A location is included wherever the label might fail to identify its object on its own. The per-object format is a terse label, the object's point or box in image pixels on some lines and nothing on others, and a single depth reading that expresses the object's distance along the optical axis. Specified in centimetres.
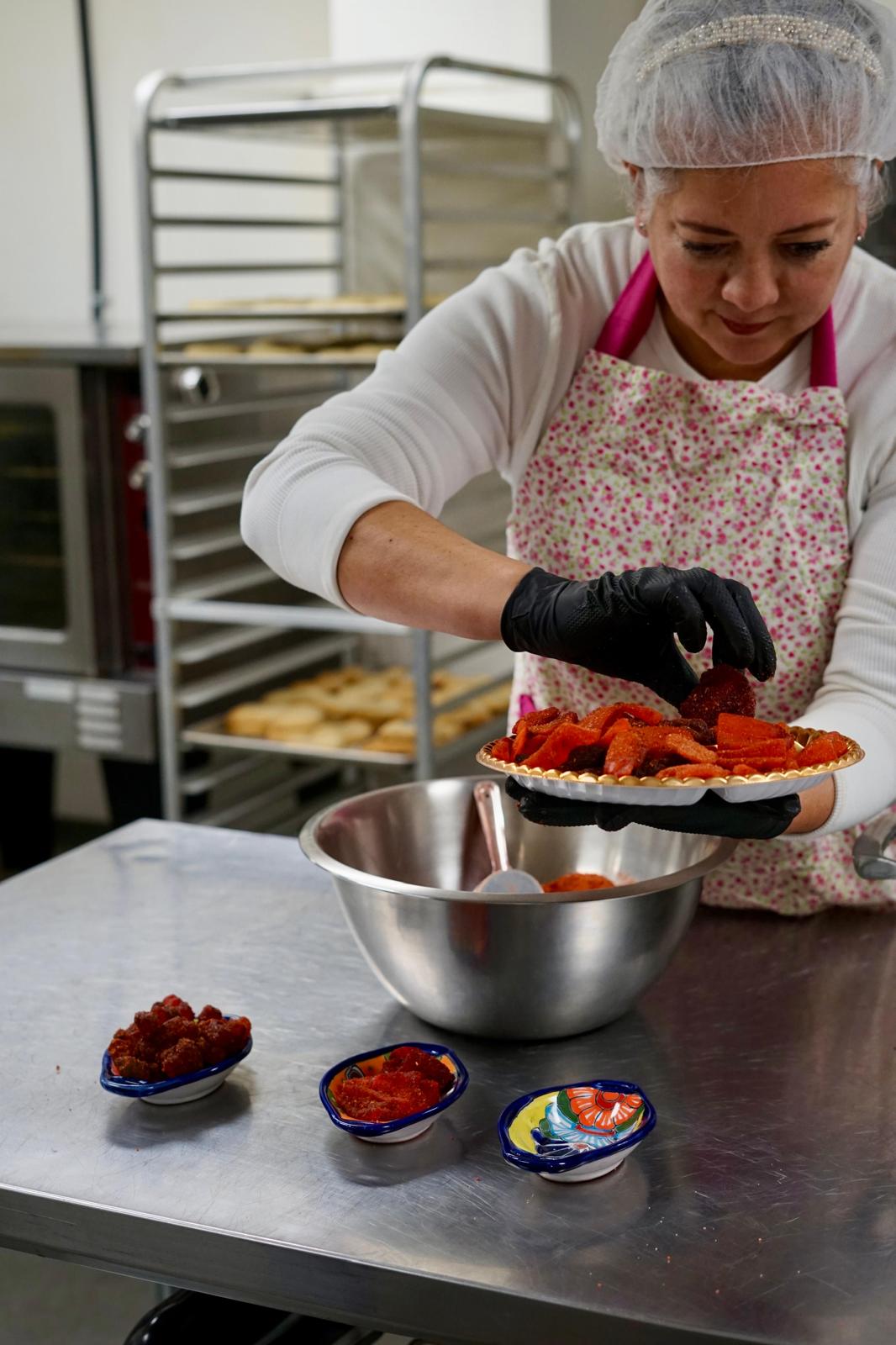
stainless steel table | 93
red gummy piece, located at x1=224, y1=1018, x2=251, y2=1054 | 117
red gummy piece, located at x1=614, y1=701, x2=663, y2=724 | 119
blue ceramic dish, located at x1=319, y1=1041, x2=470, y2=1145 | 106
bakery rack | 280
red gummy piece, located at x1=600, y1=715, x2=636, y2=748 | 112
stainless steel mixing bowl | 114
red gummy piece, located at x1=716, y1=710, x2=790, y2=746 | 112
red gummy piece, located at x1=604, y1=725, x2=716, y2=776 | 107
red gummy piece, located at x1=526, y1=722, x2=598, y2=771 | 111
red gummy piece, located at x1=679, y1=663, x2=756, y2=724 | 119
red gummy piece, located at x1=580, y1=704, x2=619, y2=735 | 116
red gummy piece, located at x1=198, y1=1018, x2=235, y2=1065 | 115
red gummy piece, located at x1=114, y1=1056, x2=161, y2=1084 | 113
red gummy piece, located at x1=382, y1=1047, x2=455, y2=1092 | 111
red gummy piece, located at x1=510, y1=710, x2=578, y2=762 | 115
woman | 129
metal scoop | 143
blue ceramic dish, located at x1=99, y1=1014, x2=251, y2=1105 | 111
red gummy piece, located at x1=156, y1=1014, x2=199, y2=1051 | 115
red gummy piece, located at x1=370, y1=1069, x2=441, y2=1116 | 108
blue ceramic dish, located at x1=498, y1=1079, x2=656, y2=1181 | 101
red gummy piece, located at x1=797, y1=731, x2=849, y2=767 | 109
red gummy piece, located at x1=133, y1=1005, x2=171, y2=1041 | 116
